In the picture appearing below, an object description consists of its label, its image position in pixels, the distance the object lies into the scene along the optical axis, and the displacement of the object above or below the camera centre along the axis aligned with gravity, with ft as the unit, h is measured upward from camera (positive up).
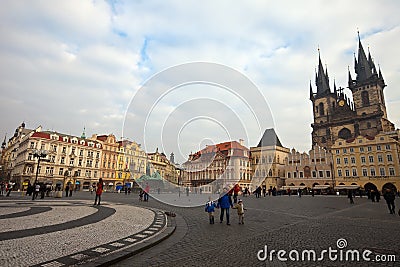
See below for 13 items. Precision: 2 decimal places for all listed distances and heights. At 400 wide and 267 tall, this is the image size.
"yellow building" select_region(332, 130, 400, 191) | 179.01 +19.29
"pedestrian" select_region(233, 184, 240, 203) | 68.12 -2.05
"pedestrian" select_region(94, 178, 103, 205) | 60.13 -2.00
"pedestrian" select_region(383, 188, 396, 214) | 54.49 -2.10
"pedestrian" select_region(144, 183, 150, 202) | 79.46 -4.78
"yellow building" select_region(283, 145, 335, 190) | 210.59 +13.93
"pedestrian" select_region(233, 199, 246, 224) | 37.04 -3.89
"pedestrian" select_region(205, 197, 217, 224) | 36.68 -3.72
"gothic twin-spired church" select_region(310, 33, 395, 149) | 244.01 +81.05
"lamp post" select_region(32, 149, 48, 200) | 85.83 +8.93
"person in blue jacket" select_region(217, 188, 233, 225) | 37.62 -2.86
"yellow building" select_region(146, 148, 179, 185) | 224.53 +14.06
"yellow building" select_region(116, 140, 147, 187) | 235.81 +19.34
